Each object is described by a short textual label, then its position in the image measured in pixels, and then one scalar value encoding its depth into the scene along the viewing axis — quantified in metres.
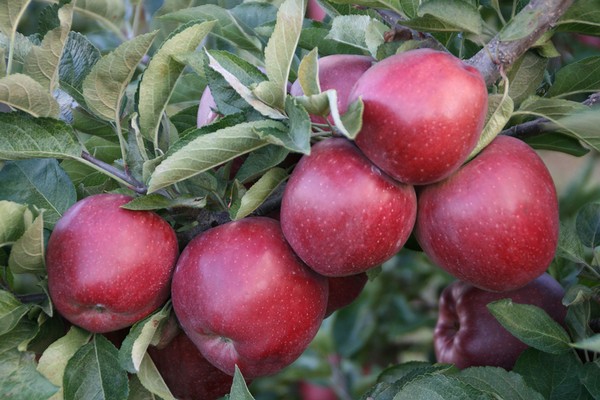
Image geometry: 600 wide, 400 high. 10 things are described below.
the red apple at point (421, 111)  0.68
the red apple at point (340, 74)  0.74
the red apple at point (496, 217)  0.72
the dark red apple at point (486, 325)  0.84
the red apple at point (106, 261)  0.73
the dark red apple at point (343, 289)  0.82
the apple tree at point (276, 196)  0.70
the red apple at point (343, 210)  0.70
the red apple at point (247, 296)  0.73
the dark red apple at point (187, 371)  0.81
